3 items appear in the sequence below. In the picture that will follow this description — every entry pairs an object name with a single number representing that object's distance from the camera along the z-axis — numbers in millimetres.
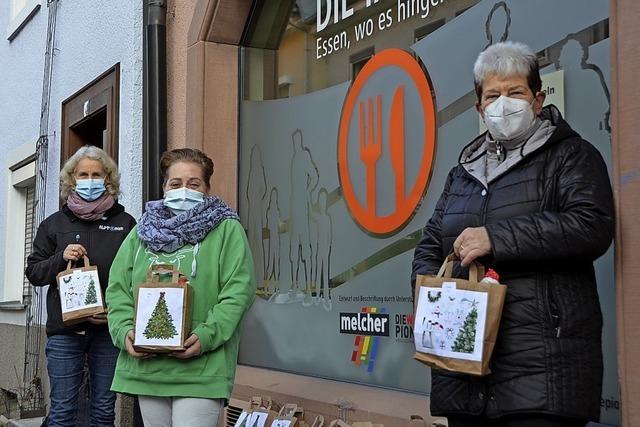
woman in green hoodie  3541
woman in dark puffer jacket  2484
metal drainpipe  6477
